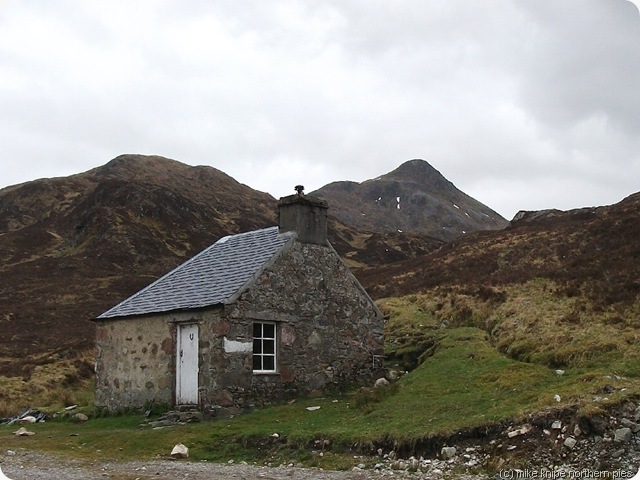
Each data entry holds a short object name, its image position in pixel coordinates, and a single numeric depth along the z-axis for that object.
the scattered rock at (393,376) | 20.95
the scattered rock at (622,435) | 11.07
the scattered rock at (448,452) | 12.14
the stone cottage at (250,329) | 18.91
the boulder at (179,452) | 14.38
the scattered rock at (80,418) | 21.11
